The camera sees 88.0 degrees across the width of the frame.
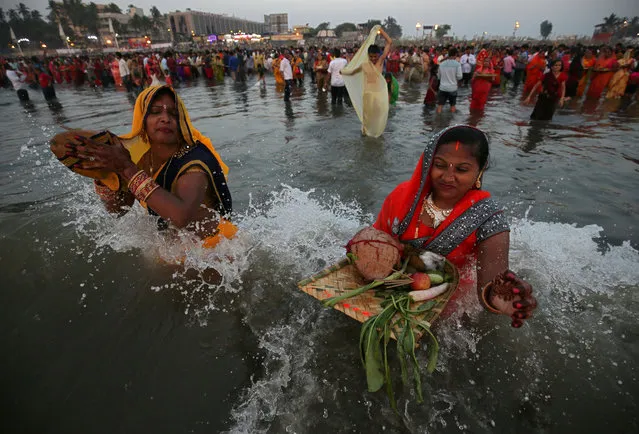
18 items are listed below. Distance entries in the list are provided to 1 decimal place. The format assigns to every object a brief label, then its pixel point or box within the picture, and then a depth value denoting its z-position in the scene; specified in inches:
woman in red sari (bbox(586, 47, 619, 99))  450.3
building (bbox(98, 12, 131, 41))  3700.5
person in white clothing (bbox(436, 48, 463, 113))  366.3
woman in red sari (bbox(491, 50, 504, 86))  591.2
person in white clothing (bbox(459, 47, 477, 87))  592.7
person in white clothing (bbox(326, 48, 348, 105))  421.7
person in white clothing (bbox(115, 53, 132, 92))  645.9
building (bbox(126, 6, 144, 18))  5238.7
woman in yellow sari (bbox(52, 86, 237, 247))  77.4
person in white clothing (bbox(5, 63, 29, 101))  542.0
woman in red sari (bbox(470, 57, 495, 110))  379.2
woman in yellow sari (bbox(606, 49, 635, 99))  437.4
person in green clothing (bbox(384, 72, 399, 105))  416.5
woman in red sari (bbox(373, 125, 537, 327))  75.7
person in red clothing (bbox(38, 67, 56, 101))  541.3
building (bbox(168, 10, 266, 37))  4982.8
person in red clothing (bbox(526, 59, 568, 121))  331.9
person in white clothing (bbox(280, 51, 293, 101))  505.8
